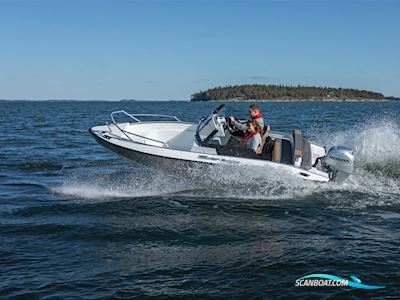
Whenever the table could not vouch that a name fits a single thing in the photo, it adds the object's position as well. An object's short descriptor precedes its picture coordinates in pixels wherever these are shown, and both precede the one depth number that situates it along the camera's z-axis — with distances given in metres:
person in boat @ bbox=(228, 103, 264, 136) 10.12
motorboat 9.84
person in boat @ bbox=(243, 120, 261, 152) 10.07
